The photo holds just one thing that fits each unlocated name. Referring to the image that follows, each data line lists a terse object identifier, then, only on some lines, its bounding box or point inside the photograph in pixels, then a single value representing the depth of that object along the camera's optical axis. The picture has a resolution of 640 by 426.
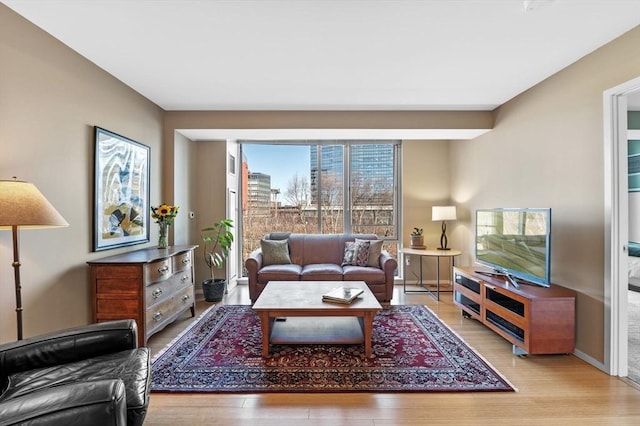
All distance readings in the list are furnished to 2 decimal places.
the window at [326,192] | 5.11
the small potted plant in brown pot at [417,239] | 4.58
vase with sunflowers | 3.37
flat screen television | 2.63
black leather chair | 1.02
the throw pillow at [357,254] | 4.25
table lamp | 4.47
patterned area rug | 2.16
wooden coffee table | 2.52
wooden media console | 2.47
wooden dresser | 2.54
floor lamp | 1.59
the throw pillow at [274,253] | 4.28
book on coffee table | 2.63
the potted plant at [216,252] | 4.12
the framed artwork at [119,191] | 2.71
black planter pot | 4.11
